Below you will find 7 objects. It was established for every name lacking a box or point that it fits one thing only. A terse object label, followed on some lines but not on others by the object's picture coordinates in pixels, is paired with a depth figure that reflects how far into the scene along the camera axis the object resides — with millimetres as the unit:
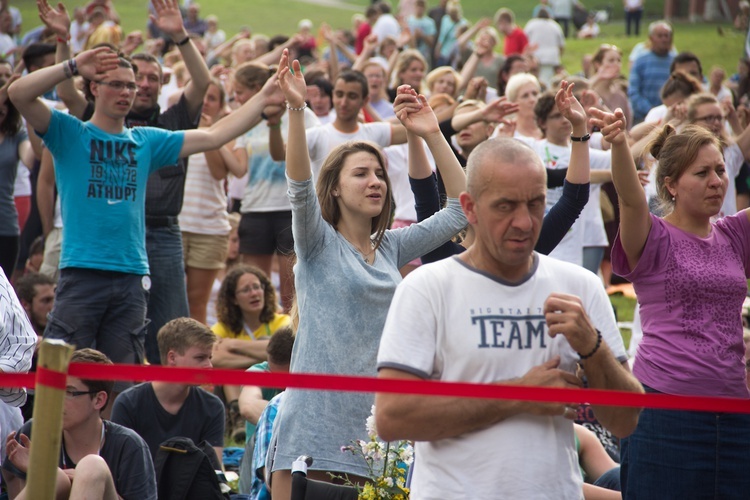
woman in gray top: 8000
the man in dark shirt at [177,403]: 11633
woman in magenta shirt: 7648
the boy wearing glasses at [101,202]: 11750
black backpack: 10305
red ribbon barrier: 5531
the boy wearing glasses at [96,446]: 9383
